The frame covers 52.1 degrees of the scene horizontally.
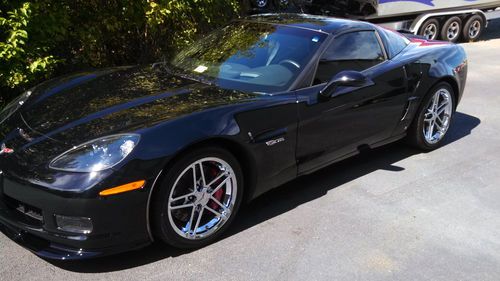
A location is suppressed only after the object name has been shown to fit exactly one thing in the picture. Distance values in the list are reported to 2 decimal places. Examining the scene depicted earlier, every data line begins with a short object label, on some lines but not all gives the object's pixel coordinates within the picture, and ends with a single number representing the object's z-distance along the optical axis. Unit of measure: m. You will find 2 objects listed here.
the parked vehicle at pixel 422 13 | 11.16
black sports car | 2.82
